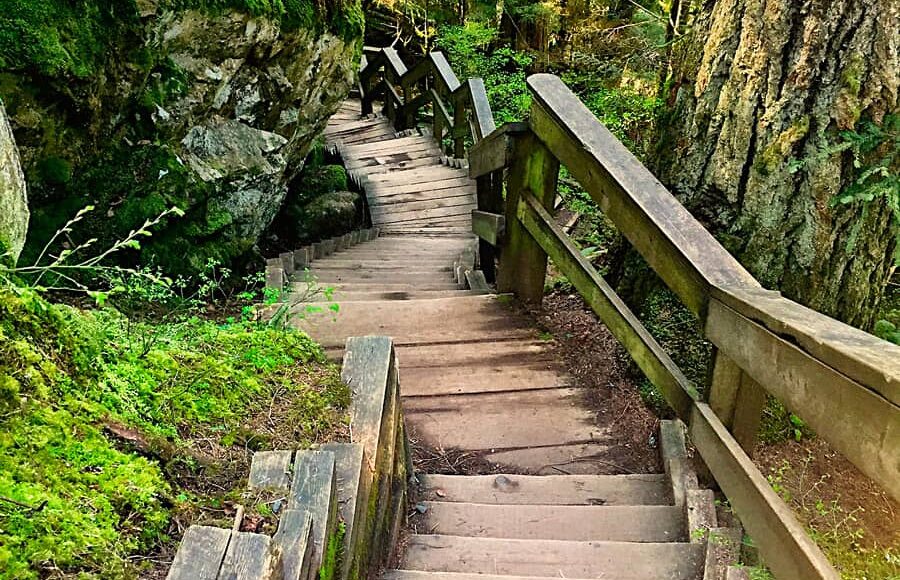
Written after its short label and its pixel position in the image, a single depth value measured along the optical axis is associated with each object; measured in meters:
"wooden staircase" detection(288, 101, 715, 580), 2.12
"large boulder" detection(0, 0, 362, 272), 3.33
